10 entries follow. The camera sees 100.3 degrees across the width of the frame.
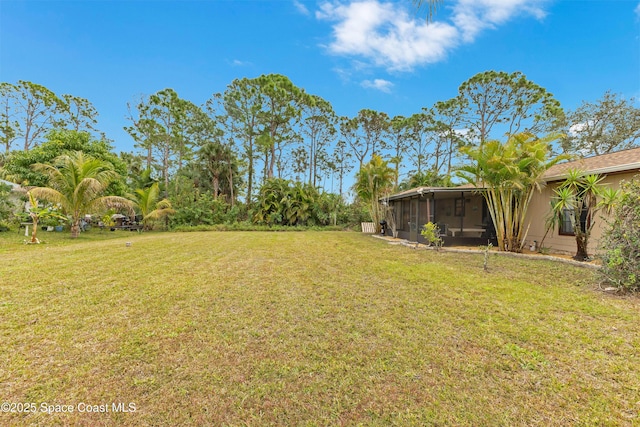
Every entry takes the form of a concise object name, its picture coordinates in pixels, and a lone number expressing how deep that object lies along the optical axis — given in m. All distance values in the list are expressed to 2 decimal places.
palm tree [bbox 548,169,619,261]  6.16
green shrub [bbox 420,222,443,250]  8.46
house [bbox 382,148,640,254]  6.76
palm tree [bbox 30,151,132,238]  10.28
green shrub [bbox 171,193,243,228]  16.77
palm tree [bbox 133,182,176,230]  15.36
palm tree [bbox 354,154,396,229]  12.93
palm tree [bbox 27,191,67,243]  8.61
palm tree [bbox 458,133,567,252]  7.14
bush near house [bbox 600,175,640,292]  4.04
